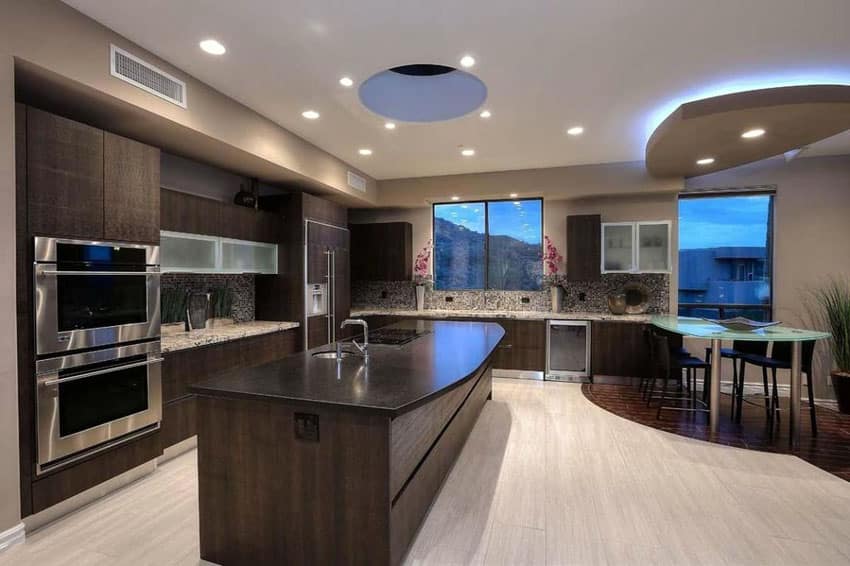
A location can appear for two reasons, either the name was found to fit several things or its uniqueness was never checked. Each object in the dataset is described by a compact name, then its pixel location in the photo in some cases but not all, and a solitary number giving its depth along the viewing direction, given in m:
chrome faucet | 2.61
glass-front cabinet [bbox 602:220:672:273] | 5.57
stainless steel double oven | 2.31
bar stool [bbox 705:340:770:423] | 4.17
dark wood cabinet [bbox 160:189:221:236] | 3.44
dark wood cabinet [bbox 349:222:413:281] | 6.66
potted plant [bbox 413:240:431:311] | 6.85
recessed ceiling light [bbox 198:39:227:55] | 2.64
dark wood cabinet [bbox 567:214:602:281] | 5.75
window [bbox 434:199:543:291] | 6.45
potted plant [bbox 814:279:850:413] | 4.48
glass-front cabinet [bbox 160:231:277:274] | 3.49
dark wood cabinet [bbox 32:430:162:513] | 2.31
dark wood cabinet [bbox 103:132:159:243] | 2.66
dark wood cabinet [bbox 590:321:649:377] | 5.35
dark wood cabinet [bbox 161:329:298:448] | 3.12
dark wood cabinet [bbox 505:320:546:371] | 5.71
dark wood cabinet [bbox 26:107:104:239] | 2.25
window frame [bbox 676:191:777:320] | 5.32
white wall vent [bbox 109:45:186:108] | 2.55
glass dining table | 3.53
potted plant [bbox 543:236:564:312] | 6.07
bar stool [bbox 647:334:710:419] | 4.10
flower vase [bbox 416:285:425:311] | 6.65
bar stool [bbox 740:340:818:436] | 3.72
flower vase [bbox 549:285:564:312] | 6.04
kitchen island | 1.73
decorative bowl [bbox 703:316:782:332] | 4.01
